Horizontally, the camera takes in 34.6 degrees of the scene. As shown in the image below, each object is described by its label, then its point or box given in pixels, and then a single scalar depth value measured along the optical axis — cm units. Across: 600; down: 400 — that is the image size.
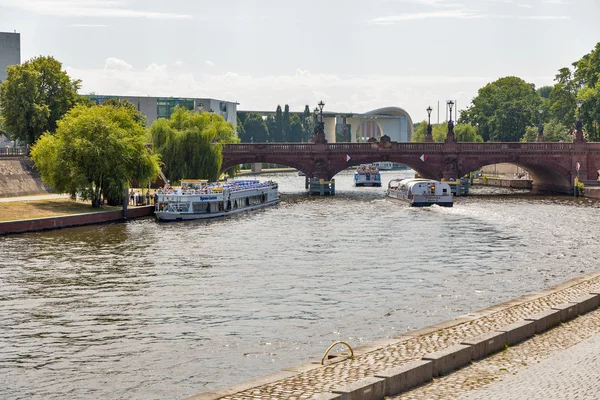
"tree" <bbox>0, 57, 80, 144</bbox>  11788
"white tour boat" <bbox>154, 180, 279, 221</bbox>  9281
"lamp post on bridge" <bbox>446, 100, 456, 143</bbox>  14306
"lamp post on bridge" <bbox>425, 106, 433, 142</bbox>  15212
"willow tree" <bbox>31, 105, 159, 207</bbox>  9175
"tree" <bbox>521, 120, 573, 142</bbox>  18900
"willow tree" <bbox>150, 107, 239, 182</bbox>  11625
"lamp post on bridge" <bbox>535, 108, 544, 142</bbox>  16050
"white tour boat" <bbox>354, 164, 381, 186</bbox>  17062
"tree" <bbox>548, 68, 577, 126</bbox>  19600
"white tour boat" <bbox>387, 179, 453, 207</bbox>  11406
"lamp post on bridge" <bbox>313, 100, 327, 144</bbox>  14500
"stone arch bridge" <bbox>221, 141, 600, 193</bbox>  14162
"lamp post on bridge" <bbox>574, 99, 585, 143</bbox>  14175
